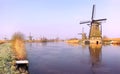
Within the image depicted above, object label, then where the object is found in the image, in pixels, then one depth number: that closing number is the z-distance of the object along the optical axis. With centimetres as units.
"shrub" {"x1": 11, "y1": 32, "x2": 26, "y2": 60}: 809
